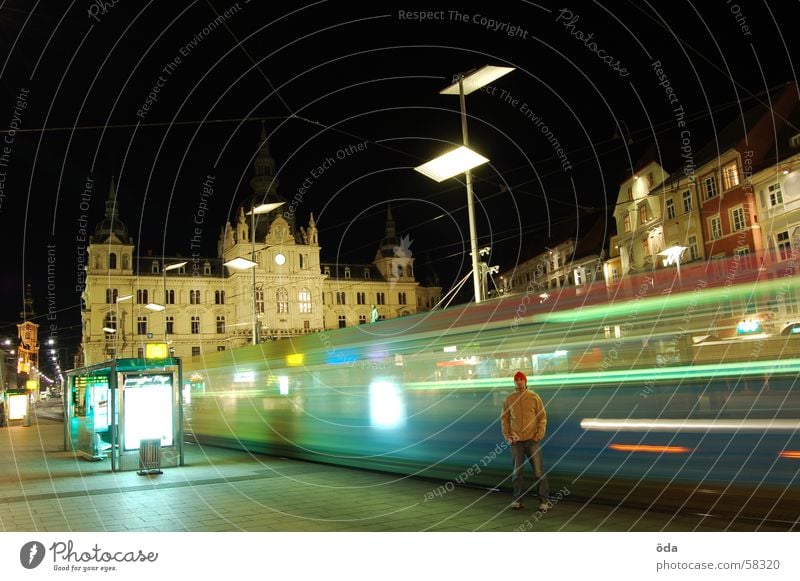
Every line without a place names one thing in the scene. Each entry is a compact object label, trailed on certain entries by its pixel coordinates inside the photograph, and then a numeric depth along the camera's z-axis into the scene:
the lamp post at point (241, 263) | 27.51
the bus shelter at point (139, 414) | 15.97
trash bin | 15.57
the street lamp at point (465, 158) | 16.03
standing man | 9.78
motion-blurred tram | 7.77
